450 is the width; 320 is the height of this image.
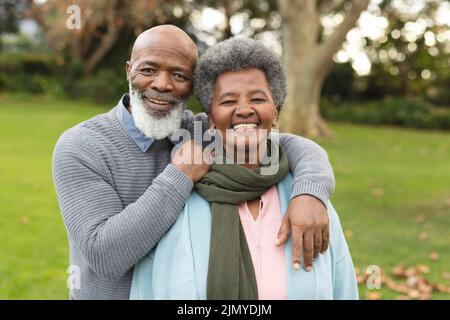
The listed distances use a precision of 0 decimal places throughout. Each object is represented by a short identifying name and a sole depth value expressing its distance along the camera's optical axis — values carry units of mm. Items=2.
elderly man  1974
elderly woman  1980
